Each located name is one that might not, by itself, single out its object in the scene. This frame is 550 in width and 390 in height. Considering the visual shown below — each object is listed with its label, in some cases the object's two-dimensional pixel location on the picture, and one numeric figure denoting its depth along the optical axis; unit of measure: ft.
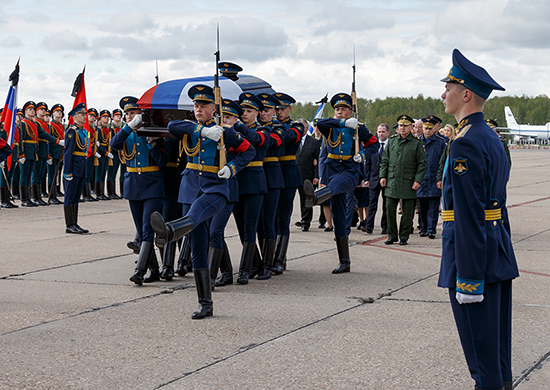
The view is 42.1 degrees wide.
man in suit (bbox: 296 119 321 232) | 41.36
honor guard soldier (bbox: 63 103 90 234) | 37.22
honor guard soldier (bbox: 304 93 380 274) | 26.17
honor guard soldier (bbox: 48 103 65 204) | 57.21
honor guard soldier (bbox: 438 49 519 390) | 10.66
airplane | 401.29
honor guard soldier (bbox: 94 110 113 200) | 59.98
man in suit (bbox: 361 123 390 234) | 38.22
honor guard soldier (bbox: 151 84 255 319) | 19.29
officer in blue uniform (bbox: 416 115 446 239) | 36.78
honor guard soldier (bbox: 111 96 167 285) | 23.95
